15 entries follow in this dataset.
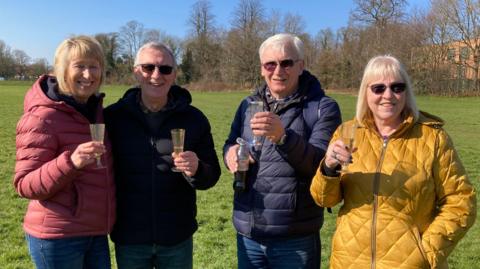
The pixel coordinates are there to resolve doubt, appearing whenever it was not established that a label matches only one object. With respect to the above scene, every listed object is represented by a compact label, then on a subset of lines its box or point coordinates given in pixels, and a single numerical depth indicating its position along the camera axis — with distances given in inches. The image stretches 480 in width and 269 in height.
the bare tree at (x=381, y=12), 2628.0
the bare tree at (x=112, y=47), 3688.5
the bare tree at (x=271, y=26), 3476.9
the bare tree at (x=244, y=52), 3129.9
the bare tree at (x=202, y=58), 3408.0
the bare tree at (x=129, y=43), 4028.5
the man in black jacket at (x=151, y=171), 142.6
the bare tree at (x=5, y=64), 4077.3
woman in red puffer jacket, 124.6
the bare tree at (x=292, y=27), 3344.0
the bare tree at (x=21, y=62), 4205.2
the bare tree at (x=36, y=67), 3856.3
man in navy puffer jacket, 140.6
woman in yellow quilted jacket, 118.6
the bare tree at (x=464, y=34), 2207.1
